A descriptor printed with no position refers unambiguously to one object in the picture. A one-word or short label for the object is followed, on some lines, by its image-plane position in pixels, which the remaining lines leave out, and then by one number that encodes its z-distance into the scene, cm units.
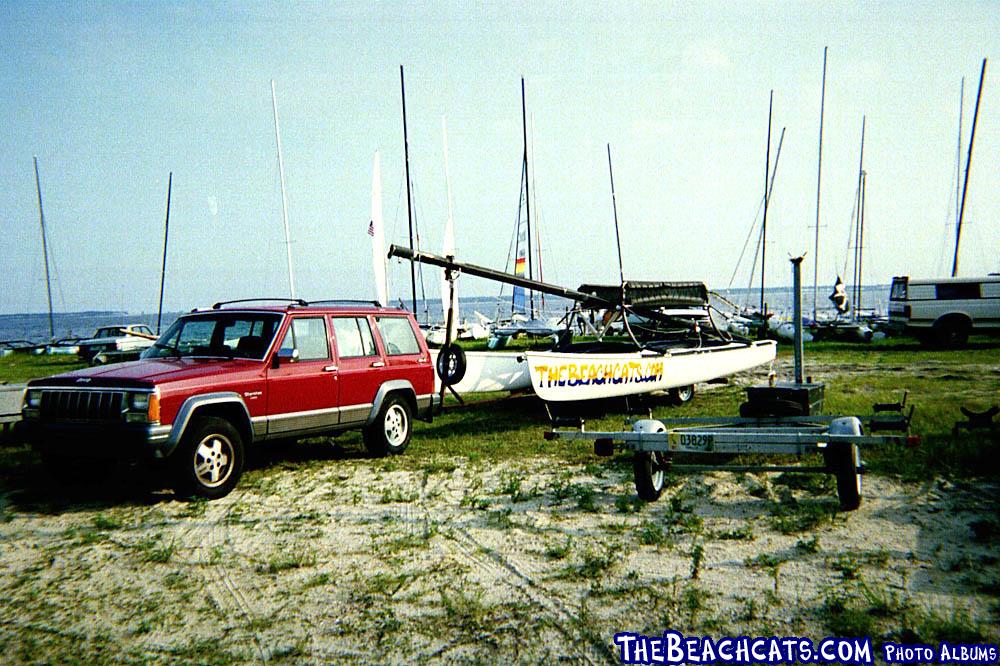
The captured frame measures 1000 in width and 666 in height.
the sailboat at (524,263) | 3278
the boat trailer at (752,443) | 612
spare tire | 1012
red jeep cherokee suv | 736
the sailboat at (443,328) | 3222
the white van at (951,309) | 2412
